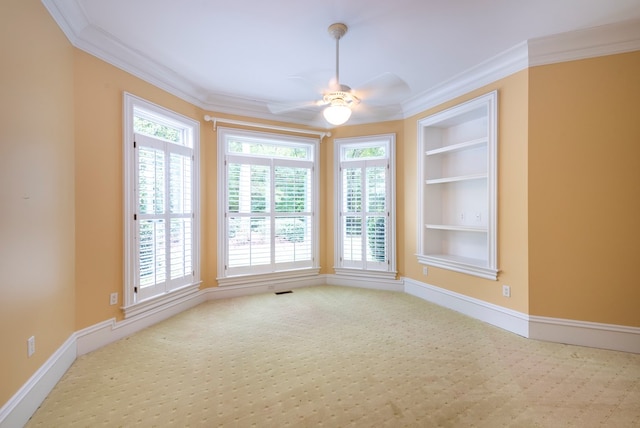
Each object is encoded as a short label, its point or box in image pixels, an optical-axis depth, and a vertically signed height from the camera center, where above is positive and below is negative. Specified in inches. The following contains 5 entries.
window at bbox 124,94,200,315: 118.9 +4.6
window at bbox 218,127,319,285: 168.9 +5.0
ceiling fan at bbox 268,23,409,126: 104.3 +63.5
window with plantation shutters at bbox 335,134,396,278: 182.9 +4.2
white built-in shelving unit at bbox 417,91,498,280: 130.6 +12.8
